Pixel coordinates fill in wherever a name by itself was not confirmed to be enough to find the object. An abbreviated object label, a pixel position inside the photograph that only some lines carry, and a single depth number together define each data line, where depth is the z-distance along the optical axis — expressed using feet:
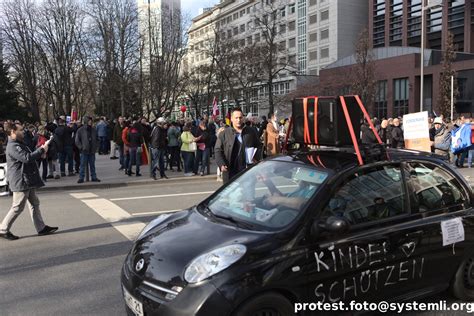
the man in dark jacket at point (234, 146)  23.56
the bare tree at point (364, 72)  157.48
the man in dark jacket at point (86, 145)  44.58
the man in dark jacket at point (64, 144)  48.62
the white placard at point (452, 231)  13.61
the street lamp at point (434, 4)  73.20
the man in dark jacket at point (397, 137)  58.08
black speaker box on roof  14.62
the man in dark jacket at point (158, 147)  46.78
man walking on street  22.70
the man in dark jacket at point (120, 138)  55.98
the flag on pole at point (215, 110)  71.93
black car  10.49
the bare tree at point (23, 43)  139.23
